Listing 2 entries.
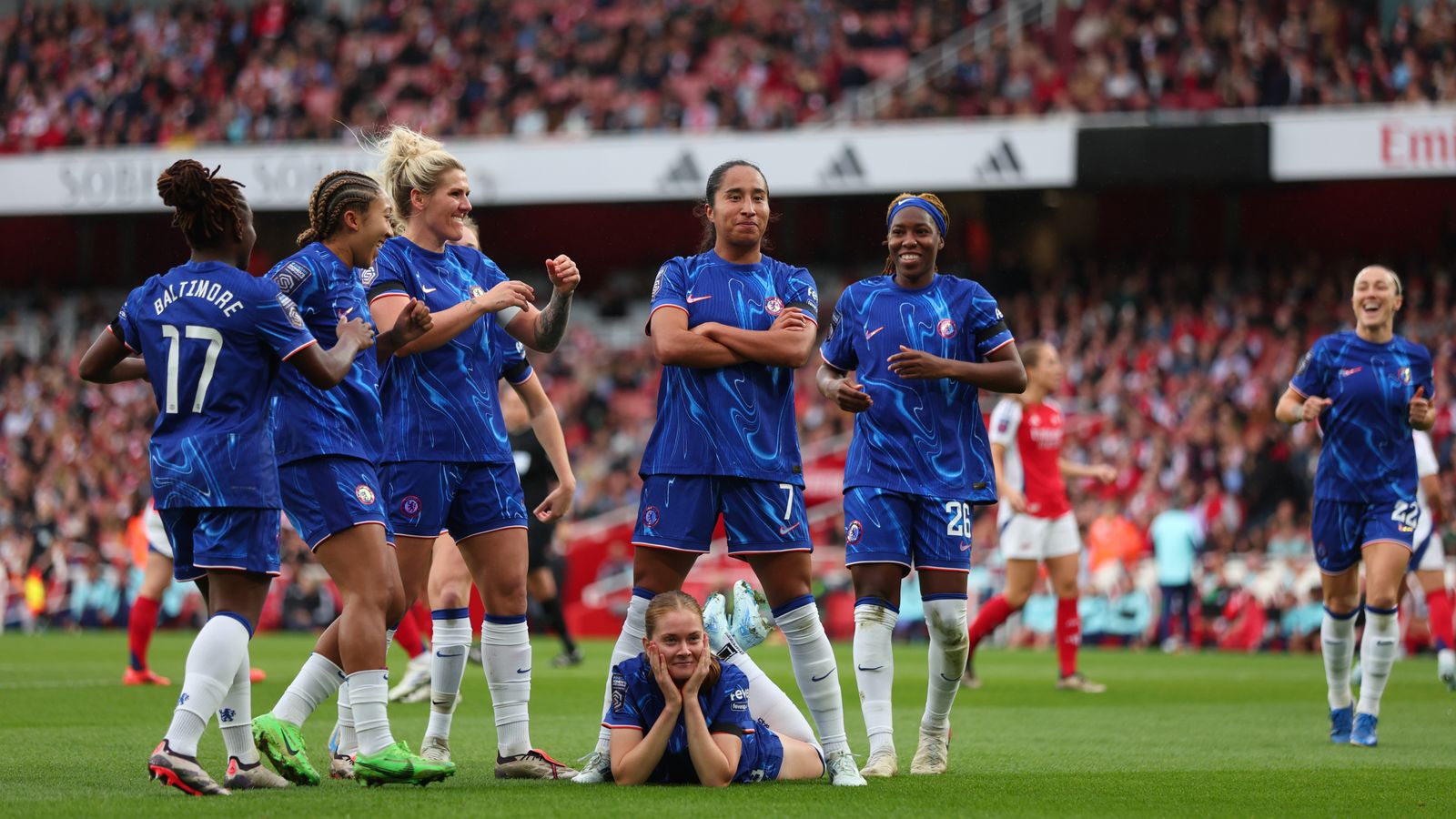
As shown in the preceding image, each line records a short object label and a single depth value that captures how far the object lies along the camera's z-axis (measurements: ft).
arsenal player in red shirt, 79.05
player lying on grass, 38.83
